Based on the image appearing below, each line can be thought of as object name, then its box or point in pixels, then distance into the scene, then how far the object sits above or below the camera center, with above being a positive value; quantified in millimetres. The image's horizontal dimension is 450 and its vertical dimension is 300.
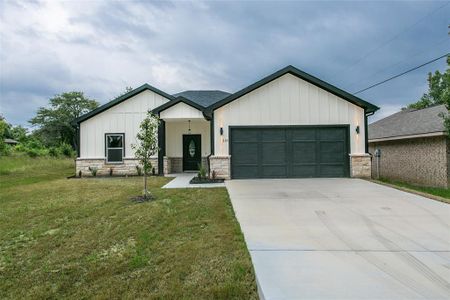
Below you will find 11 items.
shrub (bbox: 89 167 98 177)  13742 -687
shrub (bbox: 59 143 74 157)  30625 +660
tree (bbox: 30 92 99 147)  45688 +6899
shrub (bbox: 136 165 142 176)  13750 -707
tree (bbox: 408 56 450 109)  28544 +6617
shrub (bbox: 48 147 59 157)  29141 +506
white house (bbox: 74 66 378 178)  11633 +996
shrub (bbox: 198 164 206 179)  10981 -712
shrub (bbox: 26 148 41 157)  27281 +398
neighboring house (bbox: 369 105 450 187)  12086 +292
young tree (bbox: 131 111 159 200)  7586 +365
